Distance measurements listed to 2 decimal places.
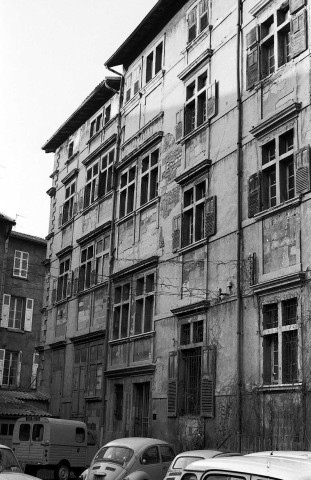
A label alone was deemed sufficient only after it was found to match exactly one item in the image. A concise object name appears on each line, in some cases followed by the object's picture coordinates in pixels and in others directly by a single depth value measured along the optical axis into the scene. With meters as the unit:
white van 21.89
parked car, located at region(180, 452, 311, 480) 5.46
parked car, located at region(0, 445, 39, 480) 10.98
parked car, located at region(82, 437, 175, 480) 15.41
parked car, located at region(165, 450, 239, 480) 13.25
